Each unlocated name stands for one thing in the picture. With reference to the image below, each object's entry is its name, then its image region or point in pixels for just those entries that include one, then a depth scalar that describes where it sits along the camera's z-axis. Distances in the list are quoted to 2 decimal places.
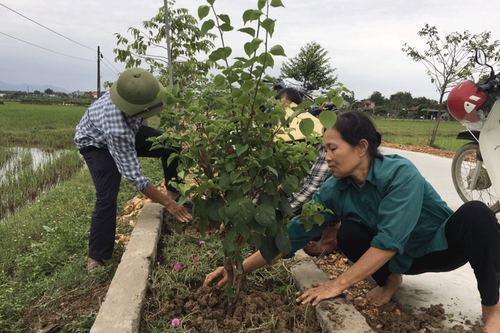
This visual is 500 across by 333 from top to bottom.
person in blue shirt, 2.35
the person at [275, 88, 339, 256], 2.50
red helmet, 3.22
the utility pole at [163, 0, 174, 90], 7.36
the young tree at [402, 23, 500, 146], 10.03
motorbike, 2.91
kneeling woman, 1.56
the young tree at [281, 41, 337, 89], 32.38
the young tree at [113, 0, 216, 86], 8.12
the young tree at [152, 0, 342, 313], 1.18
